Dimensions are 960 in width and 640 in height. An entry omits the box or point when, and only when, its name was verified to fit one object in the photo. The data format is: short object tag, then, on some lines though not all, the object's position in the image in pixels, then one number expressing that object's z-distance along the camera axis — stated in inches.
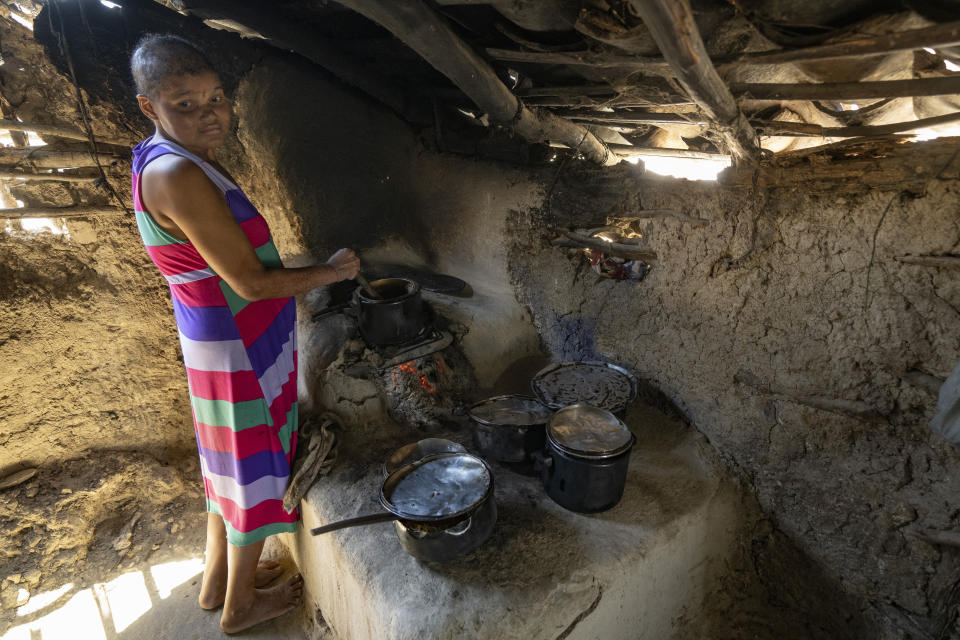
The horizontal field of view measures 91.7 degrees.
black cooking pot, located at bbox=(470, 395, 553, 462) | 90.4
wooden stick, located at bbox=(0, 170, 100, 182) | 110.3
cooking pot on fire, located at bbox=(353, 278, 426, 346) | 103.8
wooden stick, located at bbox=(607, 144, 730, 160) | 126.4
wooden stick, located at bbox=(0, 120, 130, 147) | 105.1
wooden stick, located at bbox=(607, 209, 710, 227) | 91.2
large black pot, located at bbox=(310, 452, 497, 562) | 69.0
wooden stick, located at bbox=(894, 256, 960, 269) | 63.4
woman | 63.1
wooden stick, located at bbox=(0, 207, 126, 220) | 111.4
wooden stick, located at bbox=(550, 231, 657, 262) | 103.2
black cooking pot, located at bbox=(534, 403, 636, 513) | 77.7
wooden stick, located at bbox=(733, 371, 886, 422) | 75.5
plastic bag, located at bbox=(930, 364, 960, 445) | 56.0
